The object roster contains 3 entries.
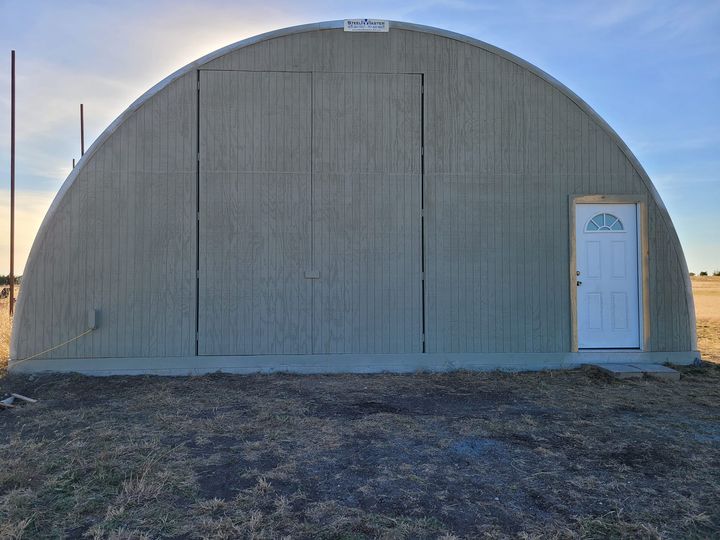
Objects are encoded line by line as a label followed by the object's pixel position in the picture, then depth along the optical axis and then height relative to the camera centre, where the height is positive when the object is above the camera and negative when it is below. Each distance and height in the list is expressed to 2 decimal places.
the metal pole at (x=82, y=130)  14.59 +4.43
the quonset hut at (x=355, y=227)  7.04 +0.77
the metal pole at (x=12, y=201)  10.79 +1.77
